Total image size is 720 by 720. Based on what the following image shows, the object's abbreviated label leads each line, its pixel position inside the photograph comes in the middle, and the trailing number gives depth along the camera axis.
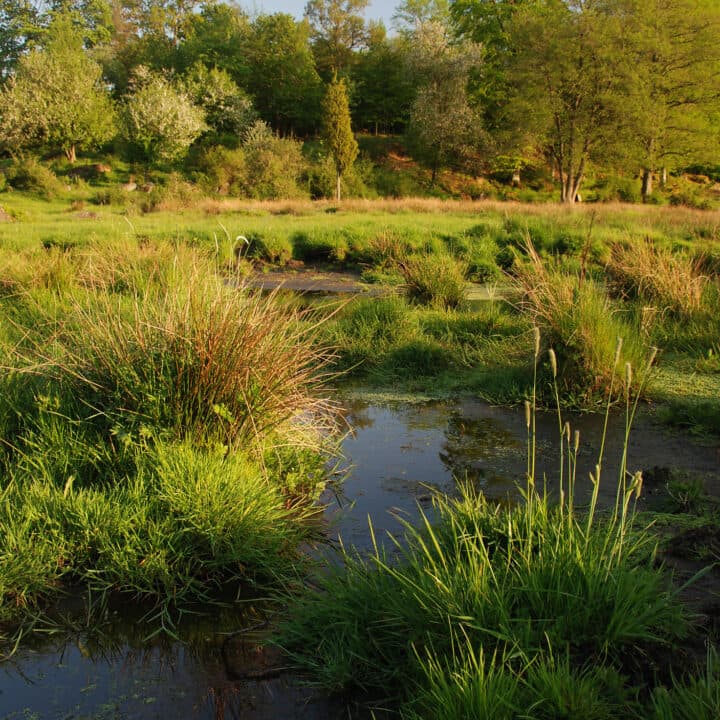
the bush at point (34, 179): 34.59
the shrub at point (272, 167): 36.03
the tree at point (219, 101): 46.19
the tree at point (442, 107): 42.44
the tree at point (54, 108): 40.72
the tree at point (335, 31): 56.75
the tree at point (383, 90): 51.56
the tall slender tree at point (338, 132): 38.56
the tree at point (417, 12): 58.12
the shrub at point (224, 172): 37.25
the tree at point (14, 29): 64.03
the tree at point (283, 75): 50.75
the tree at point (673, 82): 34.97
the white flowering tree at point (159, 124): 40.22
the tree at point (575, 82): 34.84
